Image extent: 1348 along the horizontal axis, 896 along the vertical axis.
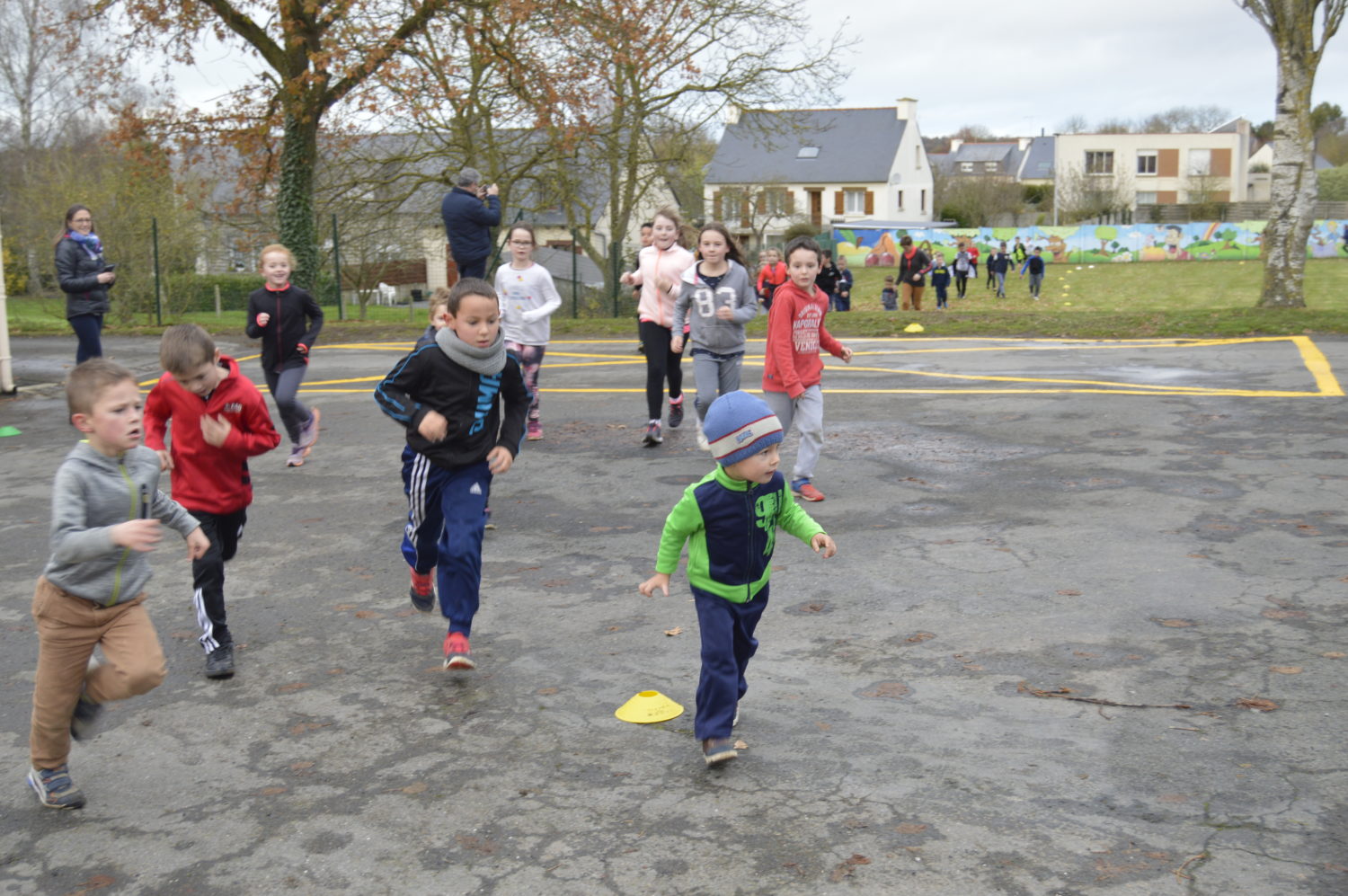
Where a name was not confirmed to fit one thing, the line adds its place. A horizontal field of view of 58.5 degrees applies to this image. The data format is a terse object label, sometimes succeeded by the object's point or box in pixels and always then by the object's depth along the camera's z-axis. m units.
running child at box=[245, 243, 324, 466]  9.40
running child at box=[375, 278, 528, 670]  5.29
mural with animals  61.53
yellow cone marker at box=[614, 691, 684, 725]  4.72
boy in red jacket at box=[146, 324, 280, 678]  5.34
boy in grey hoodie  4.08
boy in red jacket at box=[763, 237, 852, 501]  8.12
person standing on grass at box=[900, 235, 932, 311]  30.42
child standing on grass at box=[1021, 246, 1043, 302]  39.22
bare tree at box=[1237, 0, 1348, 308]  18.09
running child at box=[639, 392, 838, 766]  4.28
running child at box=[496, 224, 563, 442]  10.12
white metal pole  13.88
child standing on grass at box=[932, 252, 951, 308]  32.75
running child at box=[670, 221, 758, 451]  9.28
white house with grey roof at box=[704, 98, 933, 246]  77.25
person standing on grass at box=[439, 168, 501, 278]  12.52
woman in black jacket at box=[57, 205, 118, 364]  12.48
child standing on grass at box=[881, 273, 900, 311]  33.94
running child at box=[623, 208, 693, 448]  10.27
